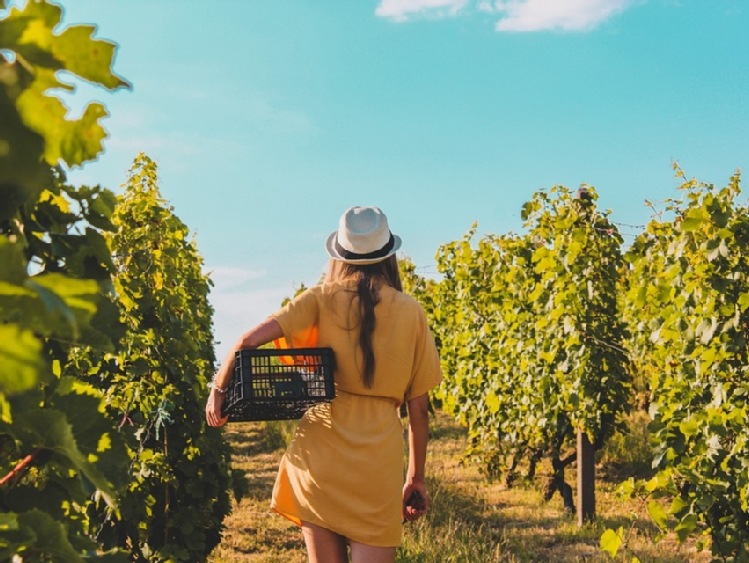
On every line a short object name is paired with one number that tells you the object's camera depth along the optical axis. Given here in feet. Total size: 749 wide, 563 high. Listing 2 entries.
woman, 10.01
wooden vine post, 24.54
